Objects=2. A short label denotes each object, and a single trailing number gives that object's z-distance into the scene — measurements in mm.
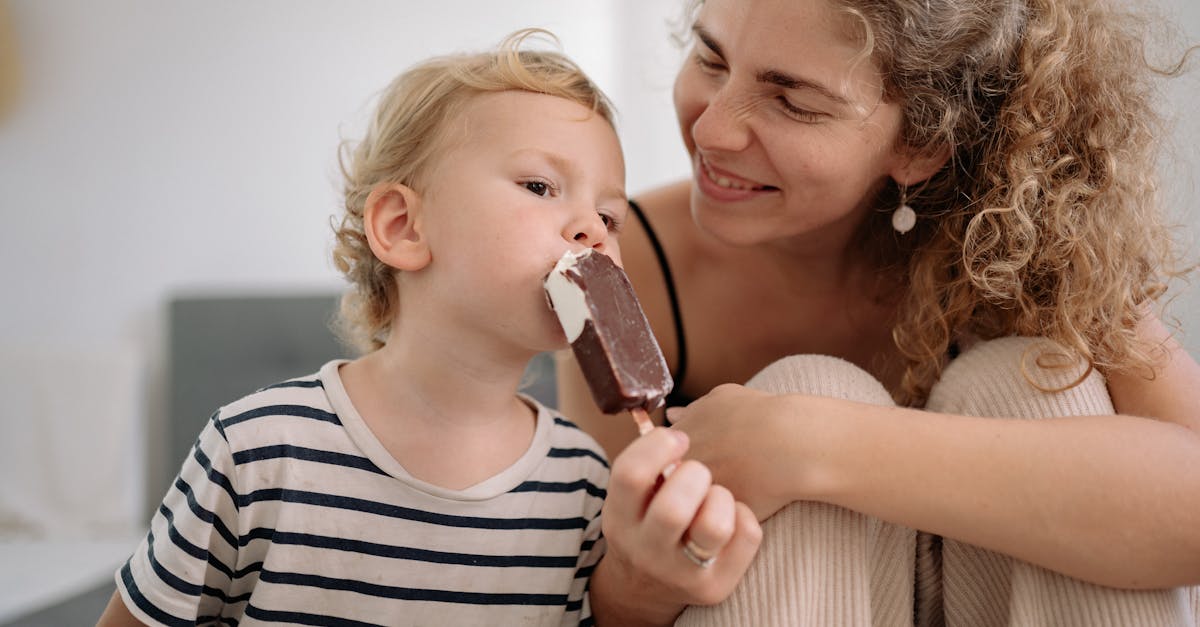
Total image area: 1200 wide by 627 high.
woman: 1057
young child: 1148
